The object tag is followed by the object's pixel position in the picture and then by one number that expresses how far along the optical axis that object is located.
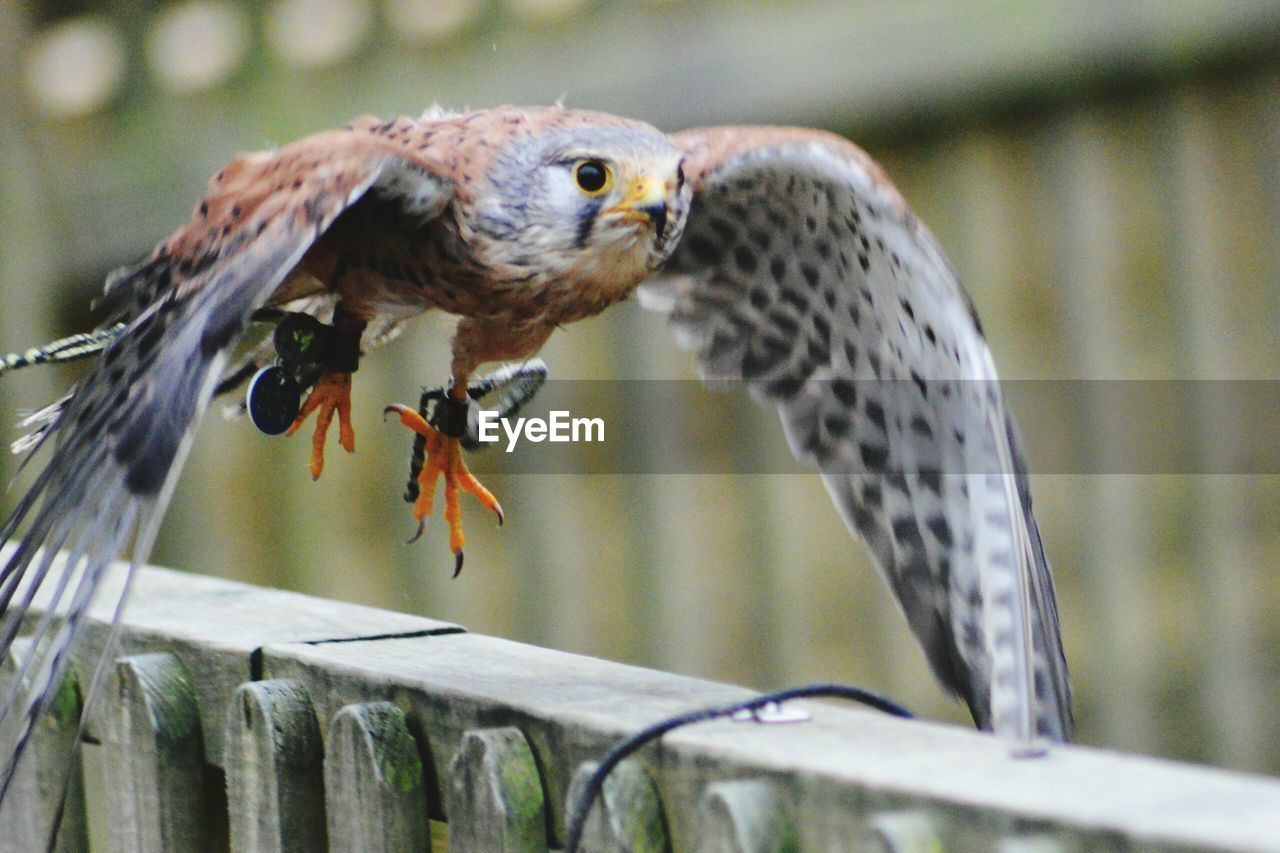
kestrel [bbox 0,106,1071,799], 5.21
